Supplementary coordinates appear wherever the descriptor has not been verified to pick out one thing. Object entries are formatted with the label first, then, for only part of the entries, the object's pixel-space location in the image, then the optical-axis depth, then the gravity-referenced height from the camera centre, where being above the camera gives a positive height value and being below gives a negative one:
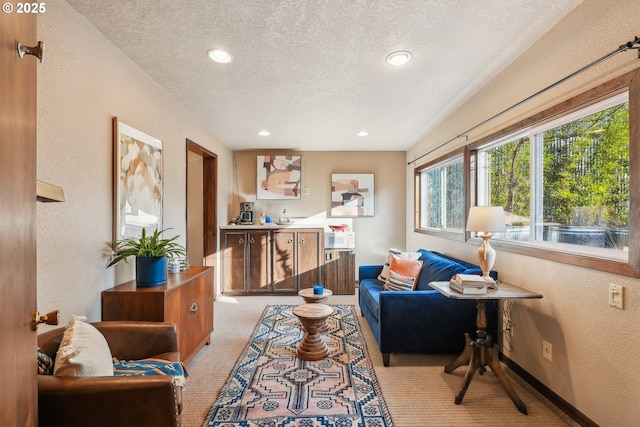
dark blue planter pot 2.15 -0.40
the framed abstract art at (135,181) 2.17 +0.25
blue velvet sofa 2.49 -0.88
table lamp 2.16 -0.08
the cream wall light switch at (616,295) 1.51 -0.41
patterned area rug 1.84 -1.23
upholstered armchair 1.18 -0.74
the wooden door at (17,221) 0.81 -0.02
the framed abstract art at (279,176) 5.37 +0.65
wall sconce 1.16 +0.08
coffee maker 5.05 -0.01
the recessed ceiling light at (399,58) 2.20 +1.14
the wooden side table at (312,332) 2.59 -1.03
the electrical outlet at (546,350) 2.00 -0.90
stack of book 2.03 -0.48
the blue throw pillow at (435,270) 2.69 -0.52
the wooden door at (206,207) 4.56 +0.10
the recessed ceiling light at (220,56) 2.18 +1.15
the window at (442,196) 3.55 +0.23
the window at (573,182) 1.65 +0.20
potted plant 2.14 -0.30
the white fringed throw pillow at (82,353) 1.26 -0.61
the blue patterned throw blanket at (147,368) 1.51 -0.78
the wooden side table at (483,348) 1.97 -0.95
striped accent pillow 3.04 -0.70
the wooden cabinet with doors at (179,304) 2.03 -0.64
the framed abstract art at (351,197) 5.39 +0.28
